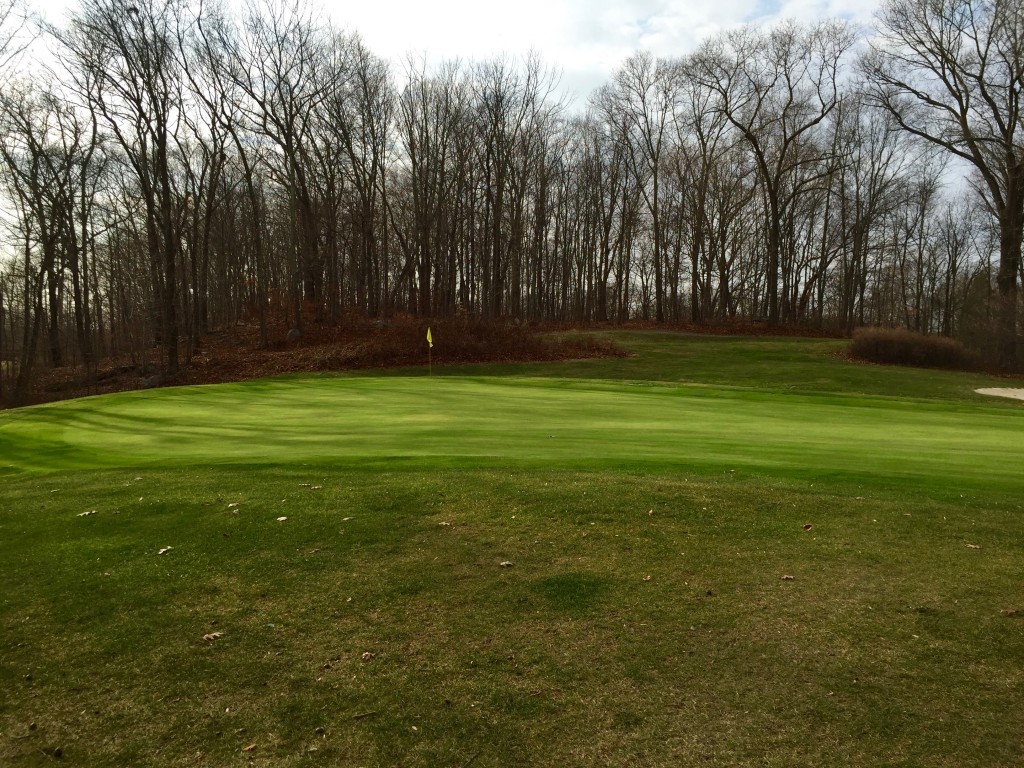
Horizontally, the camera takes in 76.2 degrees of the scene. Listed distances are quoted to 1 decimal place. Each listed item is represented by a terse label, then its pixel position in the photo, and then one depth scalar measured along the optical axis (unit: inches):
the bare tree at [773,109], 1752.0
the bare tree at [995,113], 1225.4
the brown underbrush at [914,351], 1167.6
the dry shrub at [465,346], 1223.5
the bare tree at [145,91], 1204.5
